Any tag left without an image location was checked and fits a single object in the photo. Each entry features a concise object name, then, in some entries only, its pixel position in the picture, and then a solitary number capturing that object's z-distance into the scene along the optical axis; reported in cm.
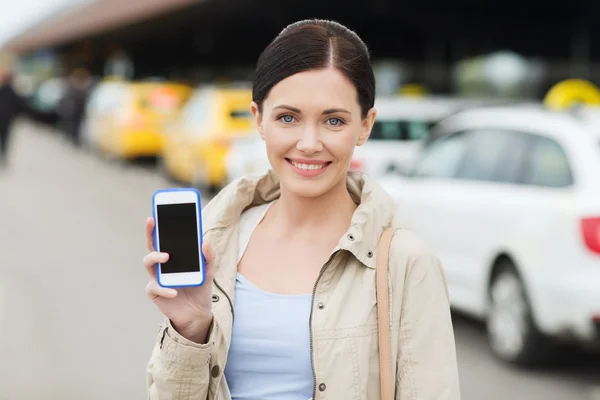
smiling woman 232
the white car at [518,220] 626
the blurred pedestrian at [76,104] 3006
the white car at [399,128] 1091
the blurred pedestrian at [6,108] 2270
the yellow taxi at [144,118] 2227
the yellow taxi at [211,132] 1567
